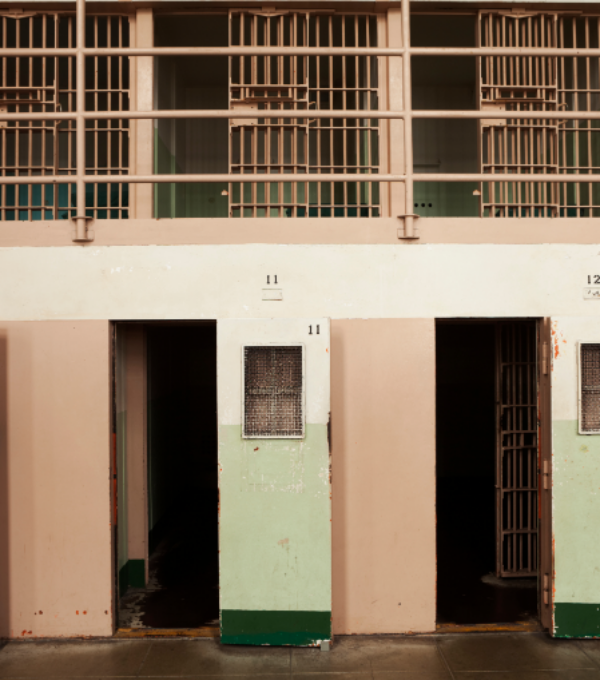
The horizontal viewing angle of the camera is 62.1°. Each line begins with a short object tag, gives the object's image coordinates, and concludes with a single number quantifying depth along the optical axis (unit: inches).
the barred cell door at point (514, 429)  203.3
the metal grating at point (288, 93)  182.5
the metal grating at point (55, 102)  182.3
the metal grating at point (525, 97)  191.5
